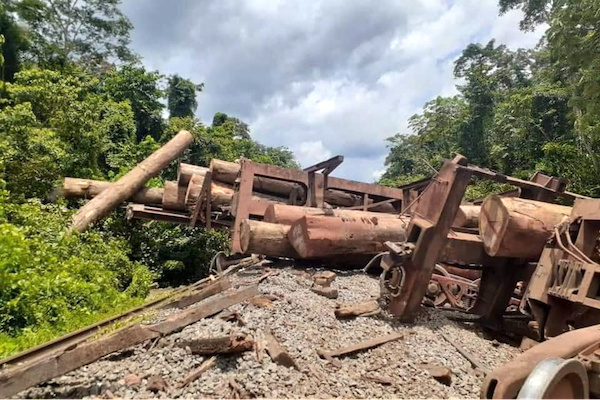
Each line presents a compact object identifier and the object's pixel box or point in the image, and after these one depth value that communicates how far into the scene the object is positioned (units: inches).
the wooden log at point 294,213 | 274.1
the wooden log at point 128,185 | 337.9
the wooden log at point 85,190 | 369.7
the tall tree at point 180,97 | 895.1
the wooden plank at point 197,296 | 191.0
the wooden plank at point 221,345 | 124.2
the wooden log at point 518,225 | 174.7
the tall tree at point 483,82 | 979.9
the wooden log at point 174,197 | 352.8
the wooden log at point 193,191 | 337.4
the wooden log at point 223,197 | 334.6
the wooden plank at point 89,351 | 108.3
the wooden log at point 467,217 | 276.7
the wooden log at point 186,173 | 349.7
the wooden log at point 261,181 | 342.6
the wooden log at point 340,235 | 250.4
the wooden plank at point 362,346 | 137.2
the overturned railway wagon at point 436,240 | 109.6
